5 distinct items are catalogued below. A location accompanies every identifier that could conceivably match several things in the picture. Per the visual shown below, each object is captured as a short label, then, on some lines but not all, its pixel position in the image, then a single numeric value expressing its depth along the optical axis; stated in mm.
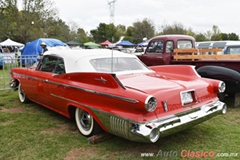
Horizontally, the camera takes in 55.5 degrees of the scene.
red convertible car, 2721
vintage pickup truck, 5074
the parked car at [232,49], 9430
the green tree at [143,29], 41375
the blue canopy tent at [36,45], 14969
